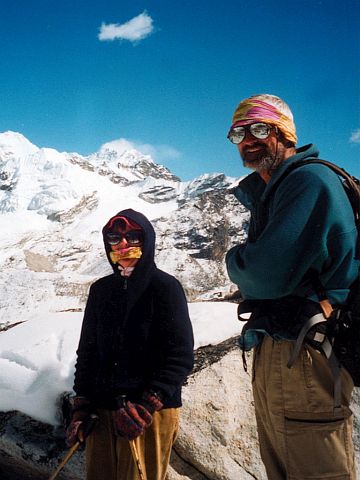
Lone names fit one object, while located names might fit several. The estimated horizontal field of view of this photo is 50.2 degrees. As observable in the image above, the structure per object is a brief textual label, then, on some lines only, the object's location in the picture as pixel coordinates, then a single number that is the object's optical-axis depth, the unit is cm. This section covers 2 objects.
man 197
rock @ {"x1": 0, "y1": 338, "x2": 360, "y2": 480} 317
